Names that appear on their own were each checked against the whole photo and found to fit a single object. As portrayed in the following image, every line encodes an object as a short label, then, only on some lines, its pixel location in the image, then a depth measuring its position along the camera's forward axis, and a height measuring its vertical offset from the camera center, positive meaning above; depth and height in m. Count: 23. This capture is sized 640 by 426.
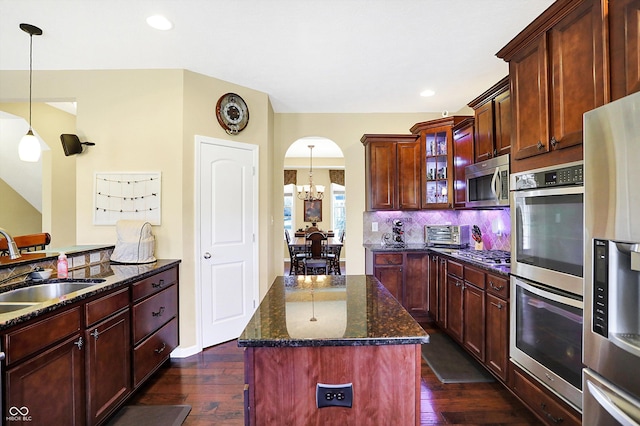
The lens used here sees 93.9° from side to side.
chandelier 8.40 +0.73
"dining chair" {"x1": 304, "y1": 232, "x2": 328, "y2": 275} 4.86 -0.72
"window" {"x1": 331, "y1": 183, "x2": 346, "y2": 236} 9.13 +0.23
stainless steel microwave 2.56 +0.32
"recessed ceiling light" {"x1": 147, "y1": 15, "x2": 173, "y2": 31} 2.21 +1.48
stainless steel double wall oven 1.56 -0.35
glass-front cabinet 3.74 +0.70
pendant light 2.36 +0.58
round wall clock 3.22 +1.15
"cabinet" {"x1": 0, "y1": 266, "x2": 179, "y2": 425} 1.37 -0.80
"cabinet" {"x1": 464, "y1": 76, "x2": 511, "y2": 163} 2.54 +0.86
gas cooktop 2.53 -0.38
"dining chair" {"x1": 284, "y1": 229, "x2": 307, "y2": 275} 6.11 -0.89
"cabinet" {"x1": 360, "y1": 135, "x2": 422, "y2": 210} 3.95 +0.59
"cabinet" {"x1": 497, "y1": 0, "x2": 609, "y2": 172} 1.47 +0.77
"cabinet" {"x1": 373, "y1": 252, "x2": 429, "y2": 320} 3.62 -0.72
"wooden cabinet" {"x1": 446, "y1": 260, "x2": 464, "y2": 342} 2.88 -0.83
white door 3.11 -0.22
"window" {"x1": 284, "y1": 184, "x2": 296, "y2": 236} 9.05 +0.20
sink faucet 1.77 -0.17
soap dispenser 2.08 -0.35
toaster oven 3.71 -0.25
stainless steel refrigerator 1.15 -0.20
